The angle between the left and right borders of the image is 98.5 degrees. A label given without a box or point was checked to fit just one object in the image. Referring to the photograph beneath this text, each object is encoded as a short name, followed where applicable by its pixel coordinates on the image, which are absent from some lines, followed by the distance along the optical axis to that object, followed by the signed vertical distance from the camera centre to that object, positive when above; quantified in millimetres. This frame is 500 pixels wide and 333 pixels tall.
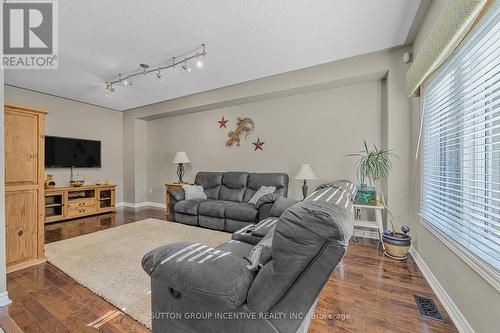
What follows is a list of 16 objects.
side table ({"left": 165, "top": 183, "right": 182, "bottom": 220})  4773 -719
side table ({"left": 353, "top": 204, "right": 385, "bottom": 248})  2846 -788
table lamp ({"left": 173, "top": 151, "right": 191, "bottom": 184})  5019 +173
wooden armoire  2203 -203
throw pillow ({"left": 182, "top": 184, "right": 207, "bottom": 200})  4234 -529
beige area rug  1774 -1067
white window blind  1264 +154
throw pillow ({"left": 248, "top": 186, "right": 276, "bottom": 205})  3797 -468
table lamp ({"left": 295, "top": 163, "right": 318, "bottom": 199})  3502 -141
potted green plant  2521 -197
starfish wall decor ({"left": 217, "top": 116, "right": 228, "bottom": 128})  4820 +979
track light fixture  2913 +1518
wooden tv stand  4230 -744
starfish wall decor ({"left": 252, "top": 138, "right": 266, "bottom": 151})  4367 +442
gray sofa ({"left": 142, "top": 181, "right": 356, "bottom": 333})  790 -485
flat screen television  4496 +305
